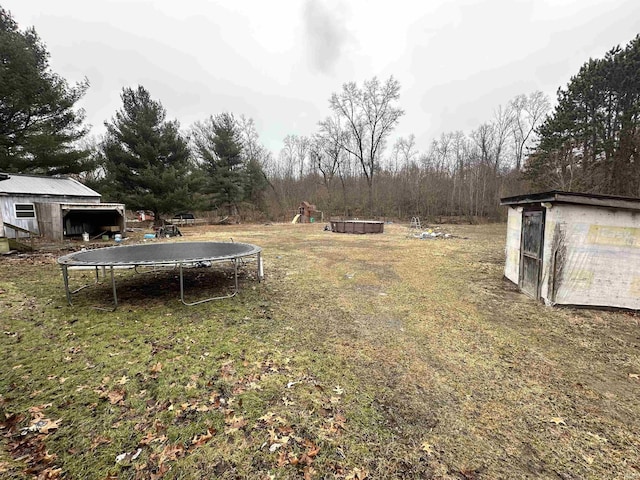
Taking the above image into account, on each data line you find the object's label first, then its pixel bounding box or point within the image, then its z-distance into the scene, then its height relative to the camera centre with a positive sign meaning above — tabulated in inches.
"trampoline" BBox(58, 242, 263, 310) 176.0 -31.5
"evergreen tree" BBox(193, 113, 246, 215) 1010.1 +200.2
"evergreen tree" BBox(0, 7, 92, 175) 473.1 +201.4
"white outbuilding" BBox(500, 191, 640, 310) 183.9 -26.9
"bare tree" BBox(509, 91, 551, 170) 1082.7 +391.1
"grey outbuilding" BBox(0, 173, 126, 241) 451.9 +12.9
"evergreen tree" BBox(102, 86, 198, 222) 724.0 +151.5
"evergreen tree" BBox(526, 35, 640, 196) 561.9 +185.9
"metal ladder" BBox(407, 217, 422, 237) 711.6 -51.2
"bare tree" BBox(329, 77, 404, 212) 1159.6 +417.1
